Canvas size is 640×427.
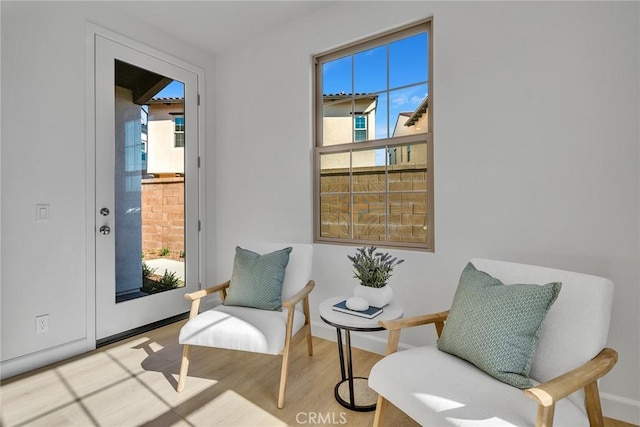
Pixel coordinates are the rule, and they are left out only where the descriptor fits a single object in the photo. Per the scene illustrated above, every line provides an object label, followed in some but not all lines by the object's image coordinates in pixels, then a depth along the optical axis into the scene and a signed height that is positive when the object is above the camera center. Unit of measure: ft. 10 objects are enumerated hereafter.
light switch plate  7.46 -0.05
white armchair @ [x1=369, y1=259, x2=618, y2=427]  3.64 -2.14
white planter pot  6.10 -1.57
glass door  8.67 +0.64
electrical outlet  7.46 -2.58
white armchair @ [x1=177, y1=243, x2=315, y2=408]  6.01 -2.22
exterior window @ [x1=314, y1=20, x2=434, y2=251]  7.95 +1.75
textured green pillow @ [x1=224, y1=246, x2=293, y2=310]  7.20 -1.57
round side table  5.54 -2.29
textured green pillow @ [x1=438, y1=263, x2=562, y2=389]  4.19 -1.55
